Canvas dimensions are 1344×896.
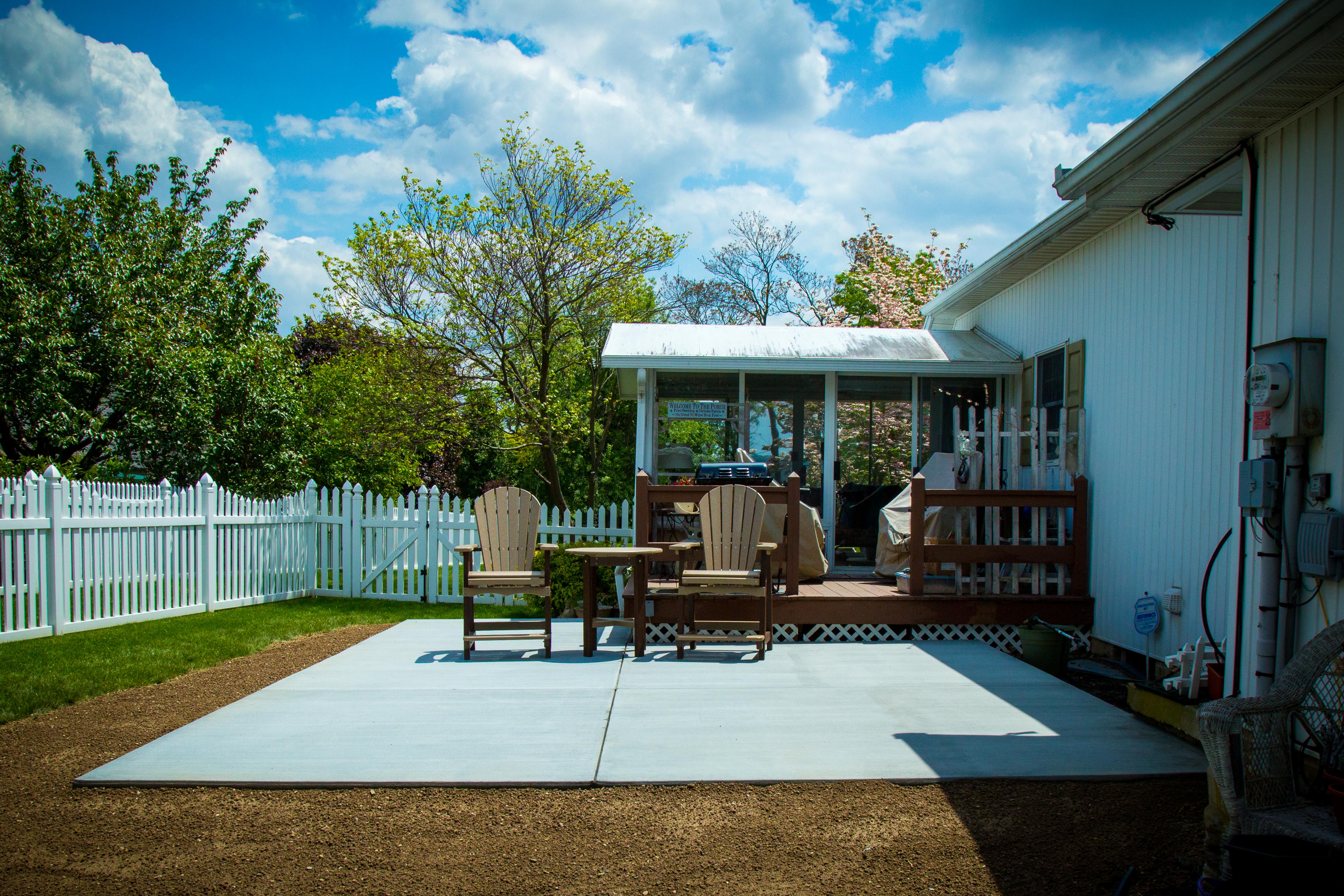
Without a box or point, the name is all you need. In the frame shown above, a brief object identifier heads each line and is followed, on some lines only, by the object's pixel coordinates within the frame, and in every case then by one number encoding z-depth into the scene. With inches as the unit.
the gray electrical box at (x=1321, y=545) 120.3
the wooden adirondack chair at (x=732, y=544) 235.9
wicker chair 92.7
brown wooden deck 252.4
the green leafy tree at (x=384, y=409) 498.9
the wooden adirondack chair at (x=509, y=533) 245.8
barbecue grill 289.3
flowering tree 716.7
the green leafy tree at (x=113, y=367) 437.4
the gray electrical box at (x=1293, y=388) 125.6
